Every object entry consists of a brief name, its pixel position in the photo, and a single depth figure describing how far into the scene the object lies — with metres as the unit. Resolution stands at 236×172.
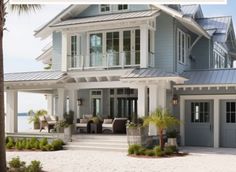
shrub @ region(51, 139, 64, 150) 17.76
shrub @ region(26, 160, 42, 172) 10.04
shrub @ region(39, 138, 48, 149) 17.94
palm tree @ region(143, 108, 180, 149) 16.03
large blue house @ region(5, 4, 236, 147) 18.28
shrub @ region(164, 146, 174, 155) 15.68
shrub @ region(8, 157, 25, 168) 10.52
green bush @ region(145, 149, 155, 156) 15.41
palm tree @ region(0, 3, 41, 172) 9.85
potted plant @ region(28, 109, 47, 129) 28.35
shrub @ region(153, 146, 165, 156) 15.28
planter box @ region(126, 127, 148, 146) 16.77
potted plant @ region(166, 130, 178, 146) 16.98
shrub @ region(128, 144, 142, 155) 15.71
